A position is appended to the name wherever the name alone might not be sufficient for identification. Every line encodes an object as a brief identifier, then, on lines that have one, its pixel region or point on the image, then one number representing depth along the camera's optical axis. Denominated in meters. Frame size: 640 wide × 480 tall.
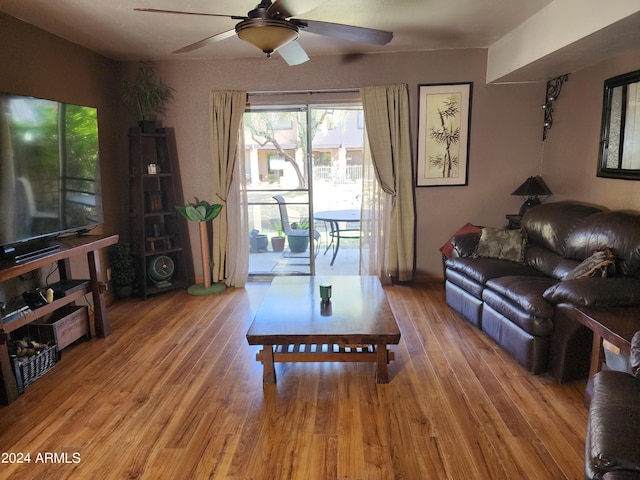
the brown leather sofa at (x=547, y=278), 2.59
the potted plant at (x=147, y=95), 4.53
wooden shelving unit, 4.51
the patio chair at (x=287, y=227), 5.05
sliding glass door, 4.88
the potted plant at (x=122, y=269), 4.50
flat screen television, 2.74
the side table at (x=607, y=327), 2.06
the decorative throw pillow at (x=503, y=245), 3.86
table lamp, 4.25
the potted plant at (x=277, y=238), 5.16
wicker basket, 2.68
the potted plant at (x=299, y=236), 5.13
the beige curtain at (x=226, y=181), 4.70
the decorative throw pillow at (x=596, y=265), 2.74
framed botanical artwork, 4.63
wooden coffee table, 2.56
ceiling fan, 2.24
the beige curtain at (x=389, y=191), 4.61
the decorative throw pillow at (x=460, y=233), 4.37
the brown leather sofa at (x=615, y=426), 1.37
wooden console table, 2.56
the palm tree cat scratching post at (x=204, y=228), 4.63
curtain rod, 4.68
